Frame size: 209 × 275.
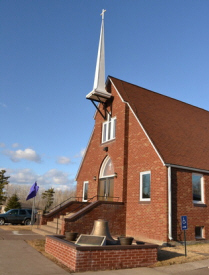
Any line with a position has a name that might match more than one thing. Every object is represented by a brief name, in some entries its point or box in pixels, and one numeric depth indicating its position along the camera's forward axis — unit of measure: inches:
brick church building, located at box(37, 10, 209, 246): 547.5
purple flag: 830.5
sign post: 424.2
